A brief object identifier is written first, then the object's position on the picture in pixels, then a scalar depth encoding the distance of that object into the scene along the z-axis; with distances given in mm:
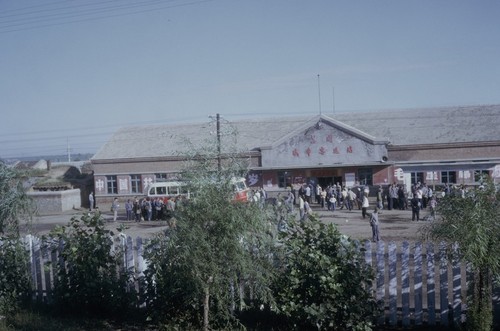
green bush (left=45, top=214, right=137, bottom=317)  7691
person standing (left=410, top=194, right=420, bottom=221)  21312
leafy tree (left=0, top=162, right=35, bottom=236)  8359
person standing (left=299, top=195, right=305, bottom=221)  20791
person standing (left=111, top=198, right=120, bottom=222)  26706
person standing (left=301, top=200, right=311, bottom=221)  20242
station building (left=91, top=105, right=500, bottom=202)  30969
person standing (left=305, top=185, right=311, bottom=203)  30141
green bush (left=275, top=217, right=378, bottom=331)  6570
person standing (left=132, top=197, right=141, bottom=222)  26330
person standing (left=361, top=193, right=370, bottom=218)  22328
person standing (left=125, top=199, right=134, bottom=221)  26906
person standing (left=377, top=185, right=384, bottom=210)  25734
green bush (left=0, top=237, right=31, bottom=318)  8328
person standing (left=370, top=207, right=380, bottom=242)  15141
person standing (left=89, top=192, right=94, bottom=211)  34844
